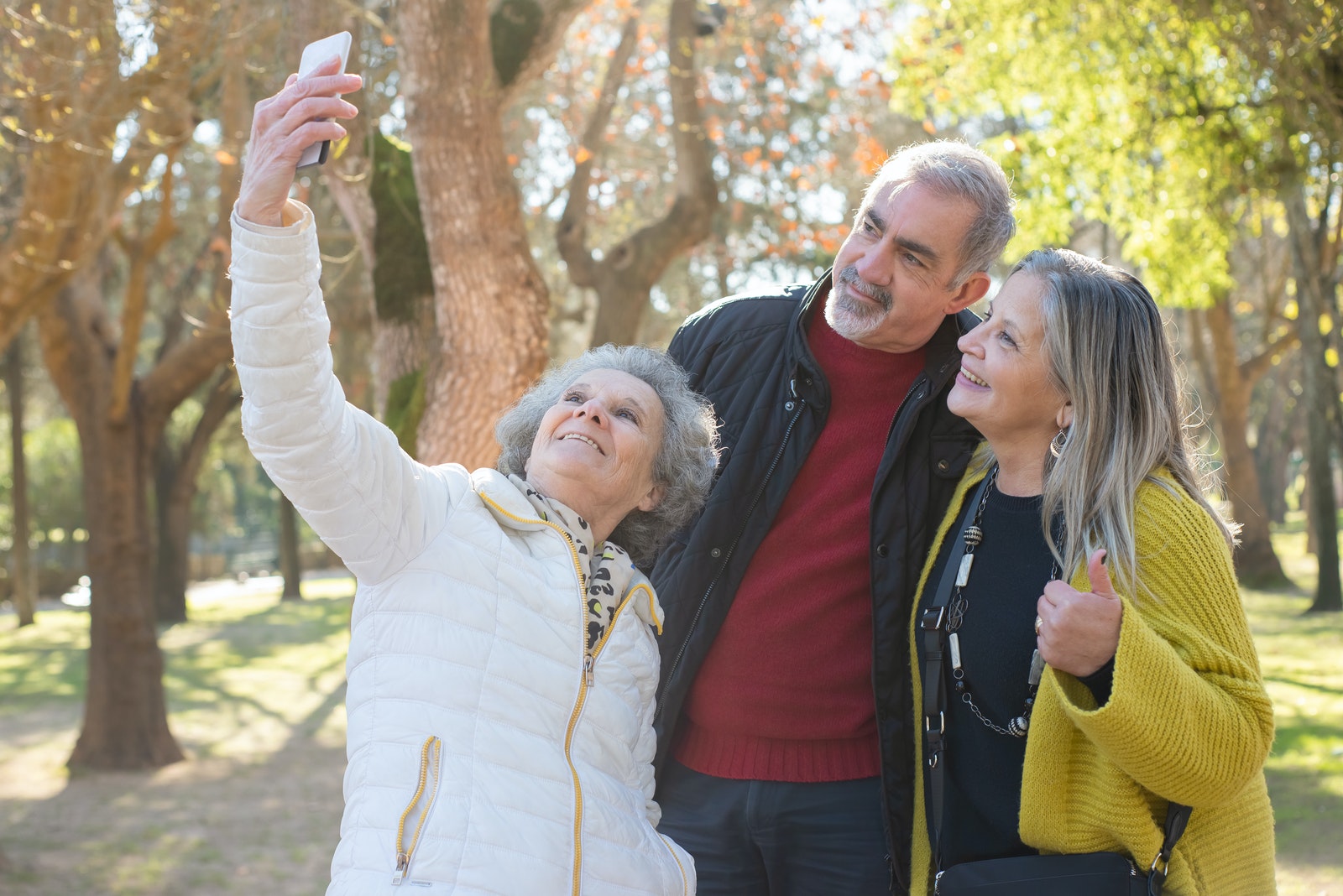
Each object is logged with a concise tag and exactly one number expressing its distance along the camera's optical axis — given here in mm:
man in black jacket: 3025
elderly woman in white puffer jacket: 2084
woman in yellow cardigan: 2342
